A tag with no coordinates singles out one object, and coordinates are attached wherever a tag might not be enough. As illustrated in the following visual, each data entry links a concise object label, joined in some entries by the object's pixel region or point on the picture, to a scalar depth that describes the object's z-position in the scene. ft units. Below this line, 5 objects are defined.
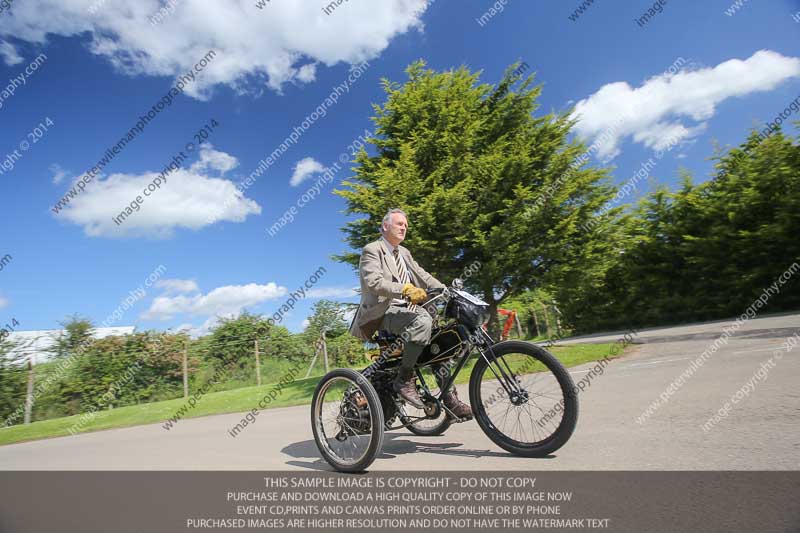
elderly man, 10.02
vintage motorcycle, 9.02
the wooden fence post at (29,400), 35.42
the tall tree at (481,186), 36.76
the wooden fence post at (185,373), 43.00
